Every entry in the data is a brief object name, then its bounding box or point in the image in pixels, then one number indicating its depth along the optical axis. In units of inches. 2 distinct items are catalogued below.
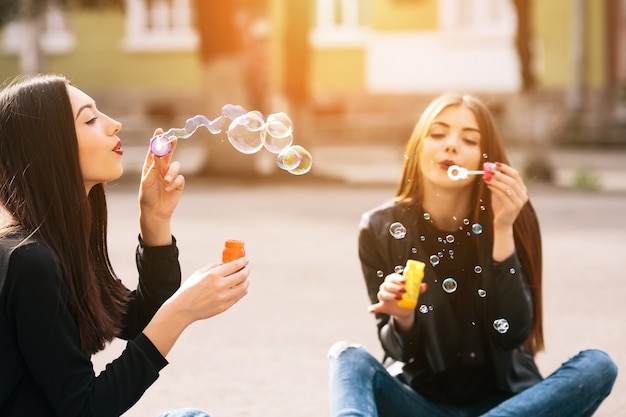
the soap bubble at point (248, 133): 149.8
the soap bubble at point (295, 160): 150.6
